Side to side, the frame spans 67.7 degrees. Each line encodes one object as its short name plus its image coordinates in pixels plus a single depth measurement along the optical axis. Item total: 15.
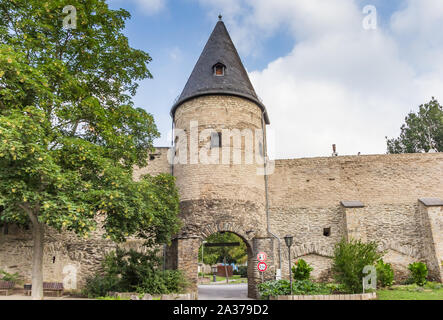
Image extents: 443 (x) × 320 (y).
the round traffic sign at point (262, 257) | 13.69
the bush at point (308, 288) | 11.36
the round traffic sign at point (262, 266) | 13.51
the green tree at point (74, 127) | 8.07
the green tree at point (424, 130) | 29.17
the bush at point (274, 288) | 11.66
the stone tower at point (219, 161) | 14.09
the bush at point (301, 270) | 15.34
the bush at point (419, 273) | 14.85
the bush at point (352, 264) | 11.20
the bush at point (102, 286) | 11.71
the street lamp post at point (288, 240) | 11.68
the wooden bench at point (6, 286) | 12.27
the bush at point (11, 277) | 13.49
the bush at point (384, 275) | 13.70
